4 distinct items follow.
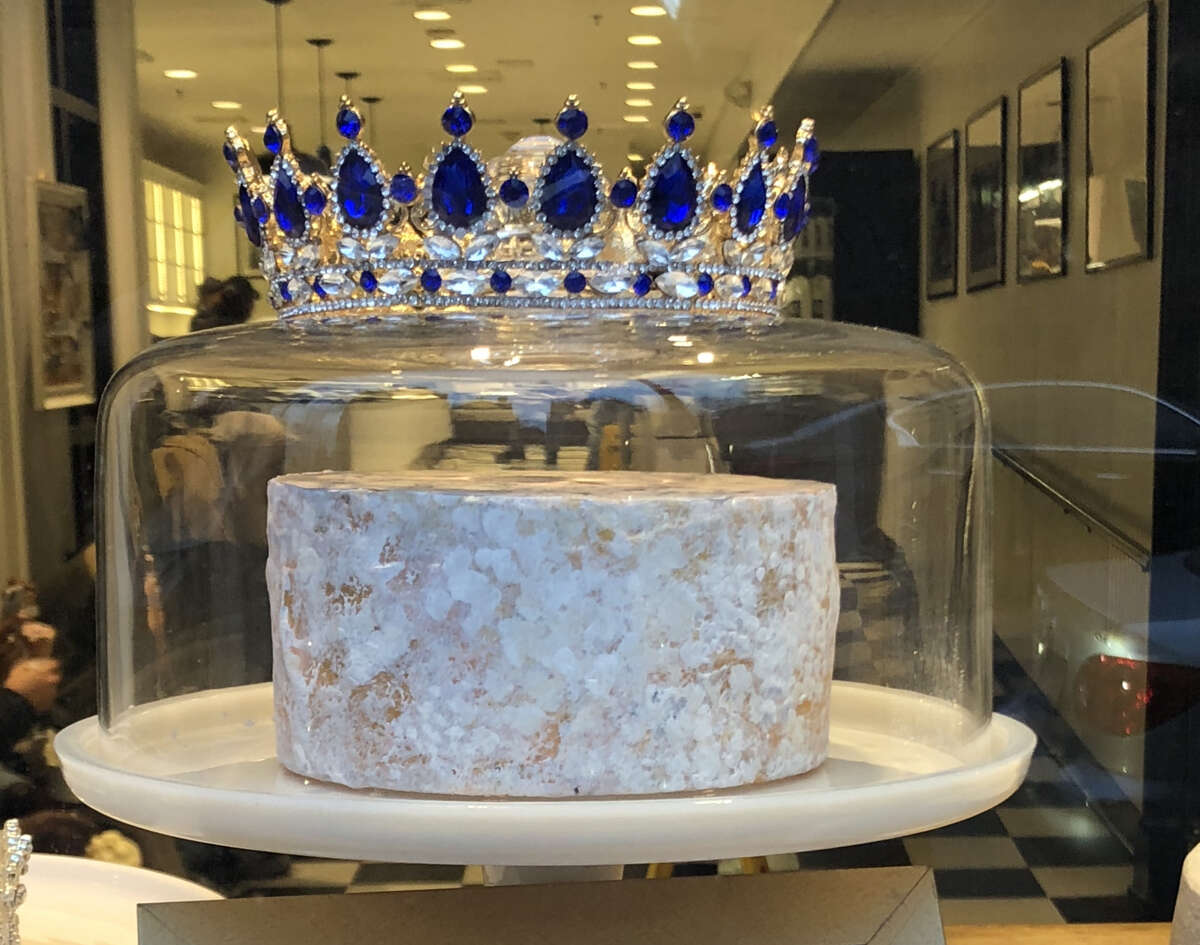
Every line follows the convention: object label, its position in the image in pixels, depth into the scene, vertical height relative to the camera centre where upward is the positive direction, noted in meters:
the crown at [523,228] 0.51 +0.06
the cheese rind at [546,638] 0.44 -0.10
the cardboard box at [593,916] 0.52 -0.25
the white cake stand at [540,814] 0.40 -0.16
